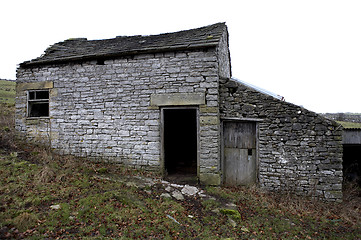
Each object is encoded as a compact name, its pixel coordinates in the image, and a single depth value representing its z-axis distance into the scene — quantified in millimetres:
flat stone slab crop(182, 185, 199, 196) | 5938
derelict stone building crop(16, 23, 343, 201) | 6375
